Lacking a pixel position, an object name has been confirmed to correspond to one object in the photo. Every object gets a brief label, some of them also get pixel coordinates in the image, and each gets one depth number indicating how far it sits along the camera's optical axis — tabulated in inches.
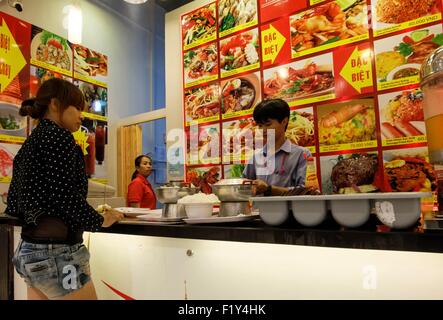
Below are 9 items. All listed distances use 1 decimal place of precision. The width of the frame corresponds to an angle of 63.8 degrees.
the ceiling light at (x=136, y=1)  124.3
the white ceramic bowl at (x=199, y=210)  60.1
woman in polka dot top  54.1
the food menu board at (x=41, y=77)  130.4
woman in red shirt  156.0
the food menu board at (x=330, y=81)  96.7
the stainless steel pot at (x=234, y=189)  59.8
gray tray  39.6
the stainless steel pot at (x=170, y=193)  66.4
